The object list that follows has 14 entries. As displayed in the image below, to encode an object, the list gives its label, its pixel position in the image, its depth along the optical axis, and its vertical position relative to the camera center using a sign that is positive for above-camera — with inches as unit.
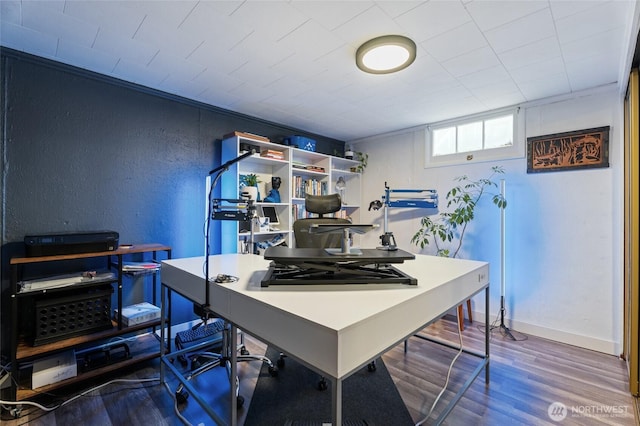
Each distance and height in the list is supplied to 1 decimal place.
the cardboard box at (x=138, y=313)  89.0 -32.6
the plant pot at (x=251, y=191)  123.0 +10.0
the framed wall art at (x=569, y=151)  103.7 +25.4
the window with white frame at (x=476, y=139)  124.9 +37.1
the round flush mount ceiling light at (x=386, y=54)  74.2 +44.9
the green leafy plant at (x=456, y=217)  127.8 -0.9
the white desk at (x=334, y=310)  32.8 -14.0
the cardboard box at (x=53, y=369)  72.3 -41.5
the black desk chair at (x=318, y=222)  95.7 -3.2
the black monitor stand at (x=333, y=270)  49.8 -10.6
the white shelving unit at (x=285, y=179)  123.6 +18.8
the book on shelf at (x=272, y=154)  132.5 +28.5
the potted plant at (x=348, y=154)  173.5 +37.1
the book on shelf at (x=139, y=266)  91.2 -17.7
